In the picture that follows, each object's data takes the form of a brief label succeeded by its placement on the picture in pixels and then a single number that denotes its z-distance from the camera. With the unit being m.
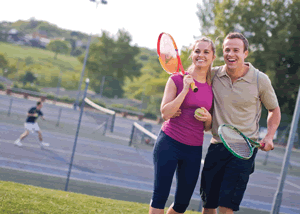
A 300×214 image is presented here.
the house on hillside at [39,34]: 155.00
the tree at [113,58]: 46.97
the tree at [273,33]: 29.56
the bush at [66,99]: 31.08
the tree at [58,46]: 123.86
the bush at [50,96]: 31.08
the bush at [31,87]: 29.64
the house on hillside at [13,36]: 123.72
